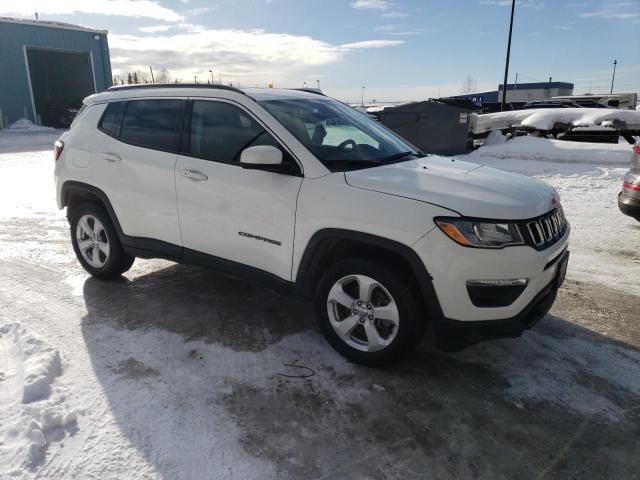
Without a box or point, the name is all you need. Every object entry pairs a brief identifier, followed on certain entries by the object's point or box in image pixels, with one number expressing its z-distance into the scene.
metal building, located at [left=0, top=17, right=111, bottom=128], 23.64
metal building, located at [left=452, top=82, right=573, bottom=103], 65.69
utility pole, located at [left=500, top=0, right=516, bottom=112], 22.69
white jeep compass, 2.74
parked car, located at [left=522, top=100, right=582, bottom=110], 22.42
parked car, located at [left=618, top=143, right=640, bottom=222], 5.38
